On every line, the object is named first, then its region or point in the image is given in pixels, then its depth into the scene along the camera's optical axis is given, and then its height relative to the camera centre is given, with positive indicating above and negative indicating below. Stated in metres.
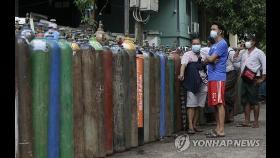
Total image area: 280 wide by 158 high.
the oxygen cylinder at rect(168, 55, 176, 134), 12.28 -0.41
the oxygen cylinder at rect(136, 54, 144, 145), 10.69 -0.43
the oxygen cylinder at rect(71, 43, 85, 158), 8.60 -0.47
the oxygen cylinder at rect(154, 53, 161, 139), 11.40 -0.45
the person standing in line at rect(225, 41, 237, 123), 15.35 -0.45
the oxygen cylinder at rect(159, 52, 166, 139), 11.71 -0.54
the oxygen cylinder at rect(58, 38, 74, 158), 8.14 -0.42
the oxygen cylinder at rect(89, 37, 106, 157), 9.15 -0.35
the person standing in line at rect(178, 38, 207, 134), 12.54 -0.25
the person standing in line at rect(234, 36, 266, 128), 13.87 -0.20
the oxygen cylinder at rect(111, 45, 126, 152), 9.84 -0.43
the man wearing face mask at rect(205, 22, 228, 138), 11.85 -0.20
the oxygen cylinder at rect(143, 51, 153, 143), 10.96 -0.38
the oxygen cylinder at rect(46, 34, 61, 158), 7.92 -0.41
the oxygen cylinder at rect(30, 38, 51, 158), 7.65 -0.29
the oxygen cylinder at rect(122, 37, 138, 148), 10.18 -0.55
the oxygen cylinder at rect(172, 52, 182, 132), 12.70 -0.51
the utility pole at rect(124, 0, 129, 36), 16.23 +1.17
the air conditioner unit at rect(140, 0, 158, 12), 16.14 +1.32
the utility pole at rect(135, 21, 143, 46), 15.43 +0.77
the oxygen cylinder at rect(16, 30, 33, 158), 7.39 -0.32
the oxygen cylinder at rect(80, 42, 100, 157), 8.89 -0.45
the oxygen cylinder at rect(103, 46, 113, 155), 9.50 -0.44
